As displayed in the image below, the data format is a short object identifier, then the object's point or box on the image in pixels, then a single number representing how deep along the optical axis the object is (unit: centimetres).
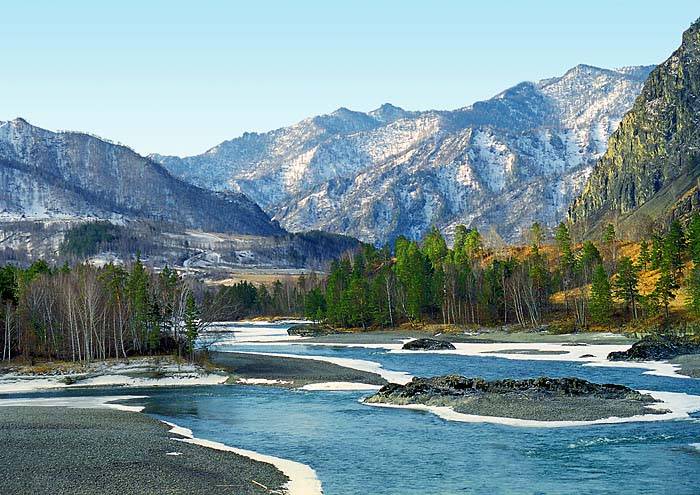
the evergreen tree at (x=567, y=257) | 19475
